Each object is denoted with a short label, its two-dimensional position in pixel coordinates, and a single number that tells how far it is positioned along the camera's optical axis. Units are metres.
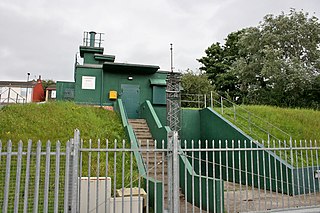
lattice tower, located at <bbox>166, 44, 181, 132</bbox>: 13.40
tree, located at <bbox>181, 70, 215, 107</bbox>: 26.05
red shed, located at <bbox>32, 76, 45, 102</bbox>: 27.24
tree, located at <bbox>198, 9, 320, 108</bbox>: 21.25
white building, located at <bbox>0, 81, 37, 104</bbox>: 28.62
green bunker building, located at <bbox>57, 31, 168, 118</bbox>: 16.78
